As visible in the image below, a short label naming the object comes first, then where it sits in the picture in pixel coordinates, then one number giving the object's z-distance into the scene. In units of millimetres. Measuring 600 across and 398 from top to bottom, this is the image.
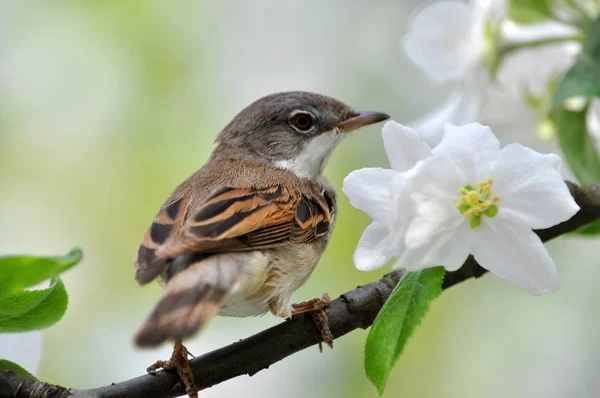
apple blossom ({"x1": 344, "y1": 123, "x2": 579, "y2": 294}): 3764
